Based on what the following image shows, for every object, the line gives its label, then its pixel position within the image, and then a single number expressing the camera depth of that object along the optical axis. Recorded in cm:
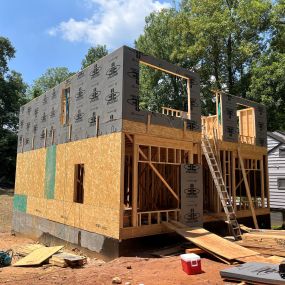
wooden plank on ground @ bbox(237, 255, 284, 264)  844
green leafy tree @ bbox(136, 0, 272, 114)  3003
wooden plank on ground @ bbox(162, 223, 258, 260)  889
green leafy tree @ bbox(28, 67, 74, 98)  5570
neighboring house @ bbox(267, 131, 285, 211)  2106
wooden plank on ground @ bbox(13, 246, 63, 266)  1043
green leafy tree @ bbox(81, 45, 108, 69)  4319
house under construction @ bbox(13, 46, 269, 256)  1057
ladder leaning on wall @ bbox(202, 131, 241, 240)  1189
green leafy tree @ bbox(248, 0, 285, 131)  2538
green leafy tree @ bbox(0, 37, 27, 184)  3503
